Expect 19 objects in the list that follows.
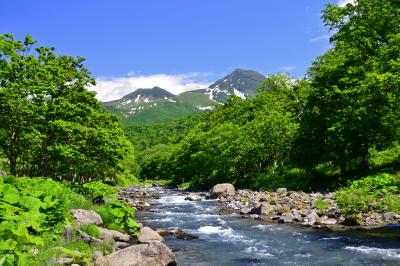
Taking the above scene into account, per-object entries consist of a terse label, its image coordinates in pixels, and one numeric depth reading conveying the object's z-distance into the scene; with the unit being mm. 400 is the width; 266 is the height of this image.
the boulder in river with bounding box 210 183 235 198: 52797
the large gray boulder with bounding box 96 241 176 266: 15398
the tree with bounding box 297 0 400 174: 38781
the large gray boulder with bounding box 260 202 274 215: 33406
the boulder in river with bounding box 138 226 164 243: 21258
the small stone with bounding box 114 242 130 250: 18475
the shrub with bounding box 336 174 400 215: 26773
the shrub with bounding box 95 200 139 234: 22797
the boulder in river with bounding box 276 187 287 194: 43475
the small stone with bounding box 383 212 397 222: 25470
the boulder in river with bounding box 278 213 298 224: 28680
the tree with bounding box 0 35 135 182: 29562
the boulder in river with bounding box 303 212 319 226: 27000
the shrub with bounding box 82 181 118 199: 29234
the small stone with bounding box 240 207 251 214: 34906
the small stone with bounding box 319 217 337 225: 26734
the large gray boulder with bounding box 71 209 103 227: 20016
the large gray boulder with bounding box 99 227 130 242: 19259
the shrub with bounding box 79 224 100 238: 18719
